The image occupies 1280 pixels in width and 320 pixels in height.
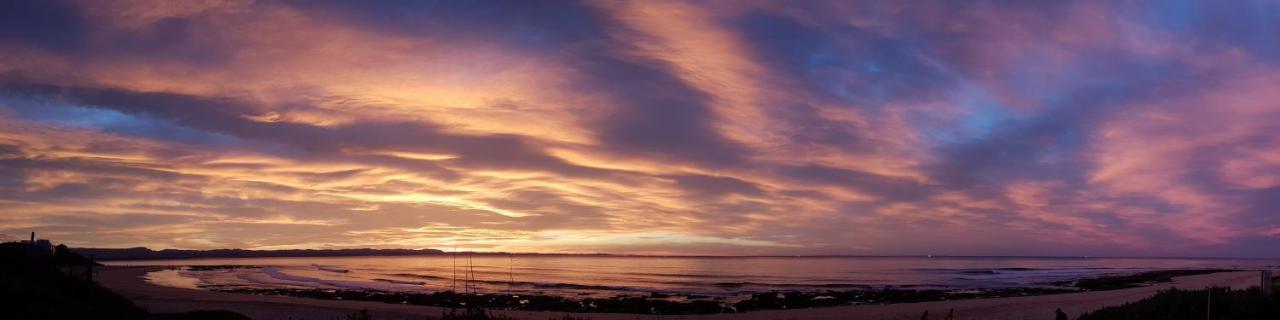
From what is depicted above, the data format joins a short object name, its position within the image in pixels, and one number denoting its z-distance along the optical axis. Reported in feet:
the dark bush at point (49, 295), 55.09
